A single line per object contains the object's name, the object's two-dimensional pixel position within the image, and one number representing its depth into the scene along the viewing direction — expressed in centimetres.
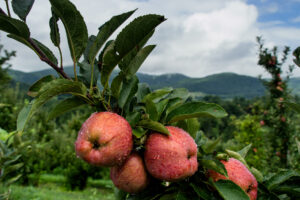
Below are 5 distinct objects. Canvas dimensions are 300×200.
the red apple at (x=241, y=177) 91
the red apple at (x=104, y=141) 74
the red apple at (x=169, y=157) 79
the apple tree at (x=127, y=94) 73
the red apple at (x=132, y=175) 81
